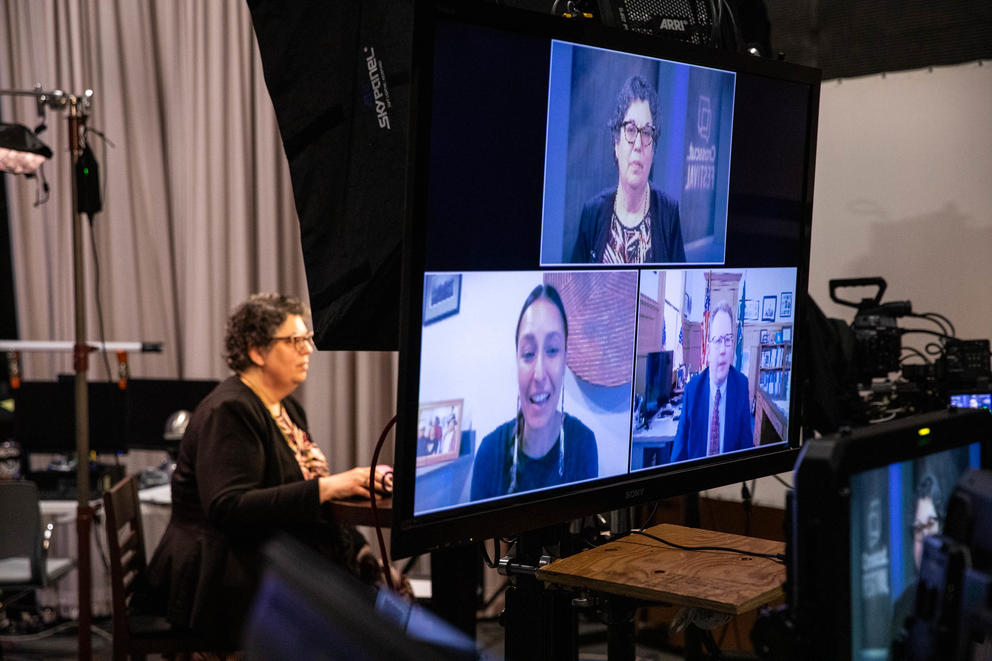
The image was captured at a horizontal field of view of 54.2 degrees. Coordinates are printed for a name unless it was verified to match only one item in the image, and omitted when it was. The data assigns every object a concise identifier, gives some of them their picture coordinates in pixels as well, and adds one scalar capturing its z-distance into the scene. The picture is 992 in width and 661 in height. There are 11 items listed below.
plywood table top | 1.41
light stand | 3.19
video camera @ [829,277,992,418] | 2.62
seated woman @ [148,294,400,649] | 2.68
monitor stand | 1.65
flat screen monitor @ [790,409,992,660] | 0.91
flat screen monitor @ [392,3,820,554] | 1.33
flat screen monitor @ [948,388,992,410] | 2.57
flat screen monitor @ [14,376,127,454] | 4.13
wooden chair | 2.67
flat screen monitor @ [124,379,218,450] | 4.09
